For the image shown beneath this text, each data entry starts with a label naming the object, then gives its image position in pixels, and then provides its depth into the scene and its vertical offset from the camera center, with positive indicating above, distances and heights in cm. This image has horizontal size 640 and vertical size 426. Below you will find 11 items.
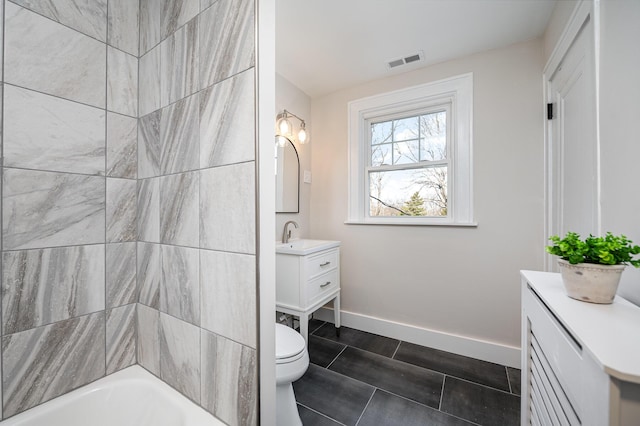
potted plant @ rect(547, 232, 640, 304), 68 -14
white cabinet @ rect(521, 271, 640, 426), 41 -30
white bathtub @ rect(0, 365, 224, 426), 90 -75
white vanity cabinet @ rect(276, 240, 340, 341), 184 -51
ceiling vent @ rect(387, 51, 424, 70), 200 +128
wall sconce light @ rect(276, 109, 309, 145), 223 +80
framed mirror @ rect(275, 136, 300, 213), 228 +36
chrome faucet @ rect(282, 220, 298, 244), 229 -18
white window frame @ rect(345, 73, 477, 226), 199 +68
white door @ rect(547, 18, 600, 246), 109 +40
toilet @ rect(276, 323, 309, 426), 121 -78
